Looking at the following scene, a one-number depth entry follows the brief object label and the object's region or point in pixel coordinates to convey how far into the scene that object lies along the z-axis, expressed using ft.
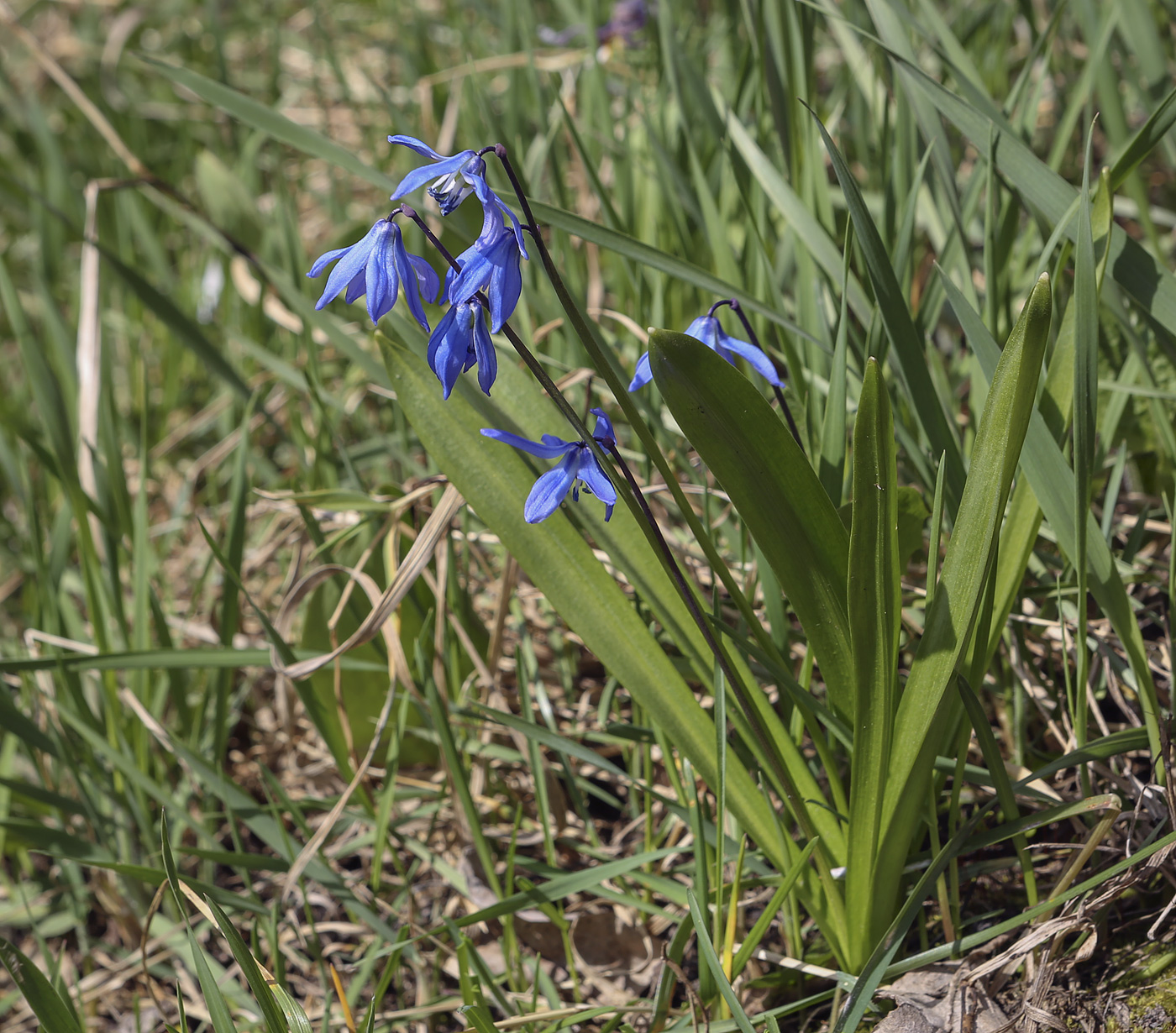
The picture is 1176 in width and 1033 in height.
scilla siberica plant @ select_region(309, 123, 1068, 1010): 2.06
